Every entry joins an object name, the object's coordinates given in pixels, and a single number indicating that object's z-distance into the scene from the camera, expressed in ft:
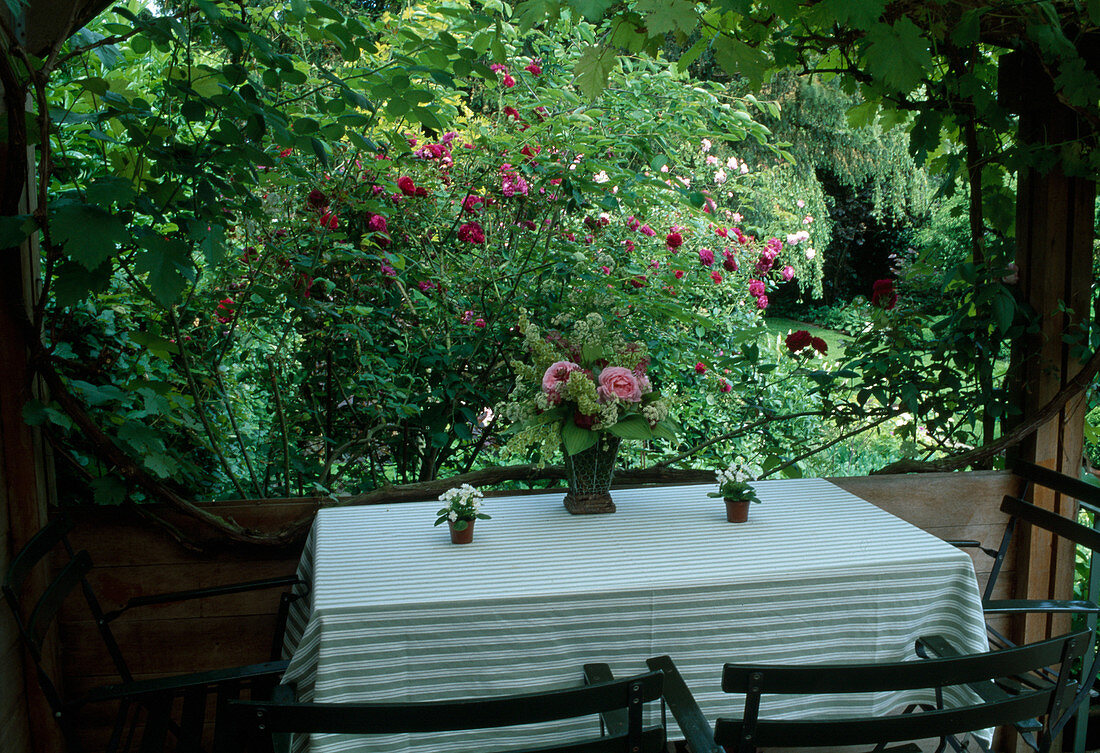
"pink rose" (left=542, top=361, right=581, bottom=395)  6.33
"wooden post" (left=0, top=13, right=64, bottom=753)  6.06
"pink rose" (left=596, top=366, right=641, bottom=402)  6.22
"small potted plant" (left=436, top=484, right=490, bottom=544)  5.97
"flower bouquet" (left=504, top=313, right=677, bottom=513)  6.23
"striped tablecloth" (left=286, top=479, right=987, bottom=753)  4.80
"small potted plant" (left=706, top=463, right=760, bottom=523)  6.44
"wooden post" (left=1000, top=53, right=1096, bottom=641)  7.98
